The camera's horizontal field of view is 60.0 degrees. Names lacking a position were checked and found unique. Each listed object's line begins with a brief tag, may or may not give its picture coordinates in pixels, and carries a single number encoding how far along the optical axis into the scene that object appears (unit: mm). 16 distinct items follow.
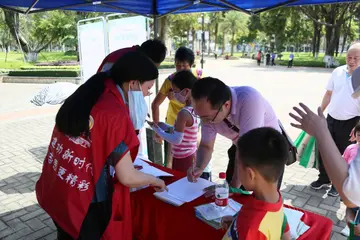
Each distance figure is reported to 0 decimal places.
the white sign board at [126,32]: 3832
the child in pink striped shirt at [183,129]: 2381
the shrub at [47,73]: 14555
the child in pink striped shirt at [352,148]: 2641
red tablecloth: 1401
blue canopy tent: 3504
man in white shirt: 3104
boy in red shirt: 1099
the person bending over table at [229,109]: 1651
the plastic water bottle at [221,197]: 1517
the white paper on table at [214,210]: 1459
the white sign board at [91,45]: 4457
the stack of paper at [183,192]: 1639
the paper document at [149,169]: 2007
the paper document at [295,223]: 1352
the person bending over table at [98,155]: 1297
